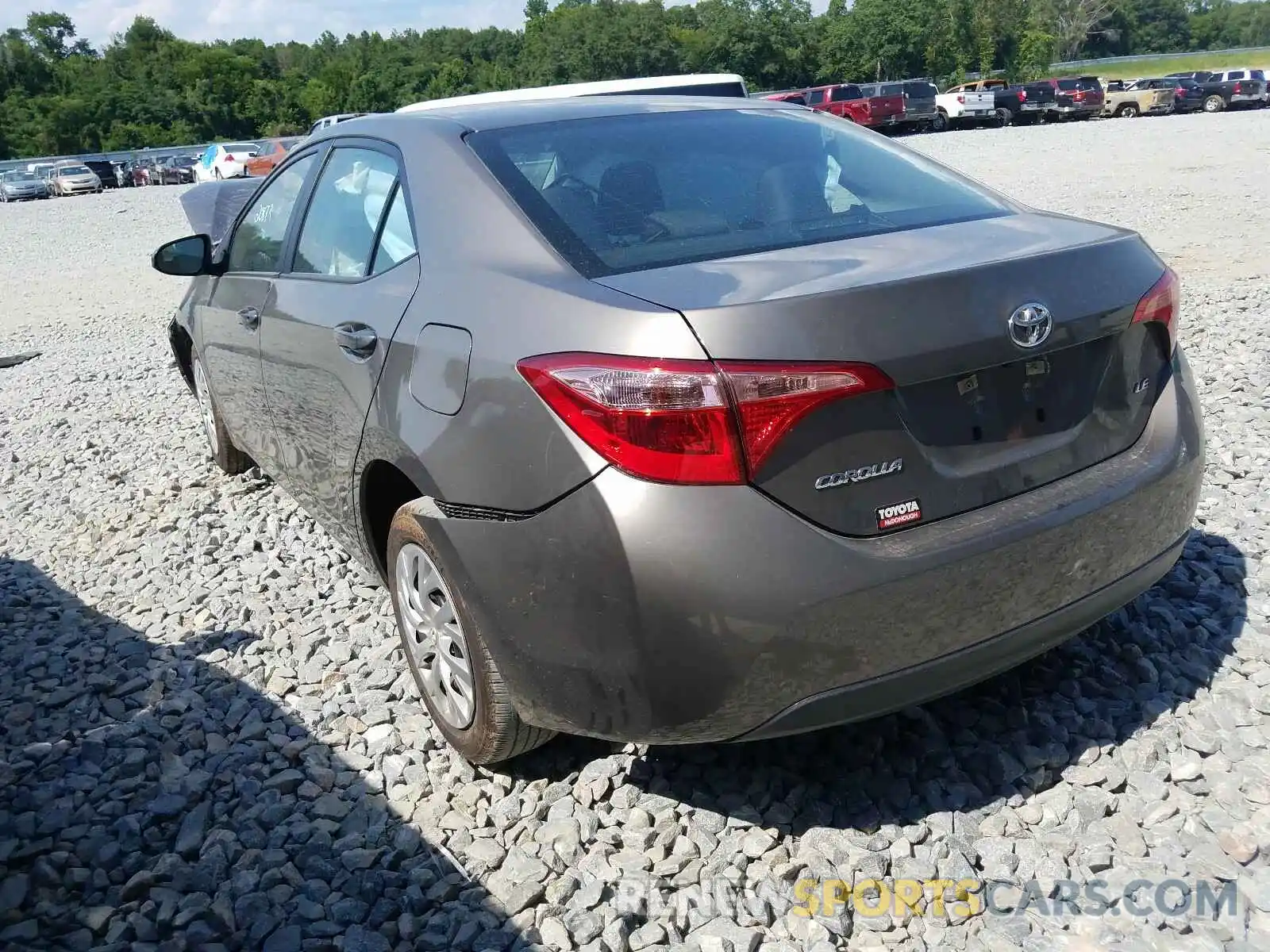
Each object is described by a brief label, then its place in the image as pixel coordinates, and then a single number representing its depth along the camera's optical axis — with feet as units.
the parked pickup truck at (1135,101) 129.29
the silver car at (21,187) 137.08
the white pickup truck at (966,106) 128.26
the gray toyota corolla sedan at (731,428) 7.28
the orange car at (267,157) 103.80
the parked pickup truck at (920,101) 129.29
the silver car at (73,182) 139.74
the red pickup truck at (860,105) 127.34
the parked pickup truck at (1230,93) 127.34
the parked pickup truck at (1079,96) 129.29
